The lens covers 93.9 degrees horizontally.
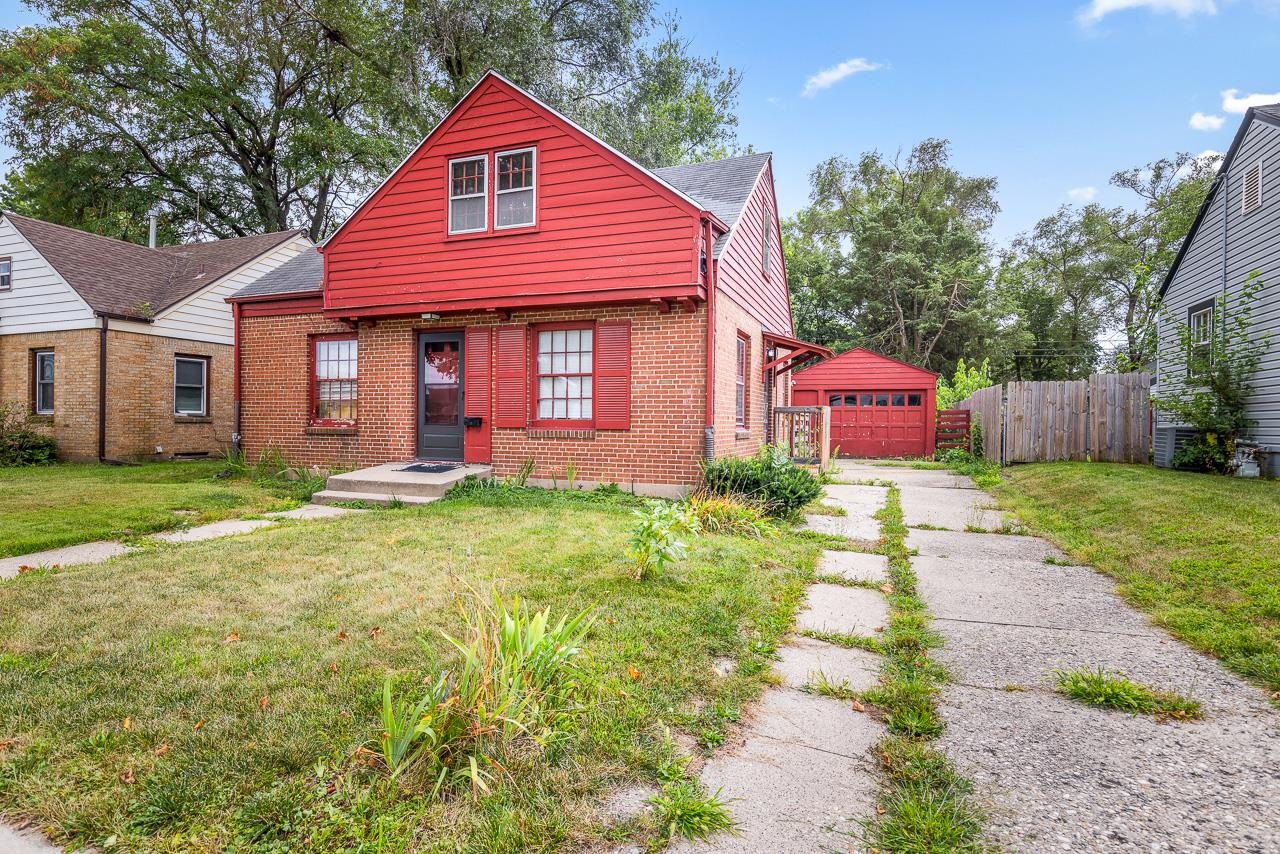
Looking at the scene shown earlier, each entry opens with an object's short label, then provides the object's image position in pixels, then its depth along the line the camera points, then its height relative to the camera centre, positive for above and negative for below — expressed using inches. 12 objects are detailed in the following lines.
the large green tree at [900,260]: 1167.0 +329.1
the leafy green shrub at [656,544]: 174.2 -36.3
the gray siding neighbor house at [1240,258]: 369.1 +122.7
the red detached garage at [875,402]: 787.4 +28.5
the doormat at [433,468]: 370.9 -31.6
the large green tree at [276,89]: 752.3 +457.1
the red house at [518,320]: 340.8 +63.6
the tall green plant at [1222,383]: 382.3 +28.5
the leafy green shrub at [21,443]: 518.9 -26.3
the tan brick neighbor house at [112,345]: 535.5 +65.7
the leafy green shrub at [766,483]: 299.6 -31.2
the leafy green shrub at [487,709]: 81.2 -43.7
